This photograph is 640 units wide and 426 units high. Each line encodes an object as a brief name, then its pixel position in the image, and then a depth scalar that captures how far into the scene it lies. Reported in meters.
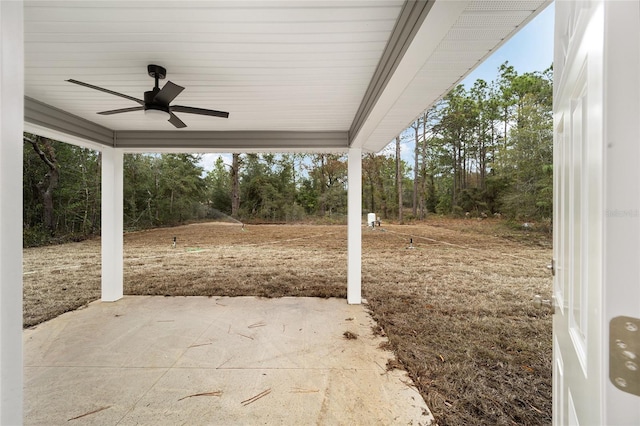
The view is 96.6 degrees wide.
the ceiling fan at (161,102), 2.09
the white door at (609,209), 0.37
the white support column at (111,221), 3.91
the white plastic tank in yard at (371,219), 7.42
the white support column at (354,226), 3.91
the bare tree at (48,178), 5.88
